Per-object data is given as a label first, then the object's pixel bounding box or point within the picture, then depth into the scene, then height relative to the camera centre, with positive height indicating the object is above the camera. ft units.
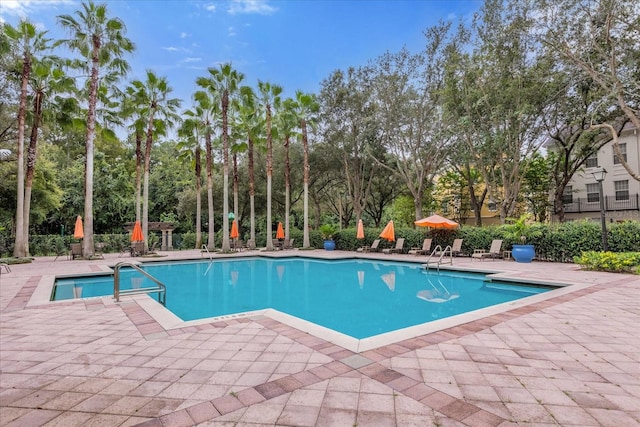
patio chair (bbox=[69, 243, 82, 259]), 53.26 -3.59
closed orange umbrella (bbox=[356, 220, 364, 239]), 63.67 -1.97
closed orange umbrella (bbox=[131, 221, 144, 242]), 55.16 -1.40
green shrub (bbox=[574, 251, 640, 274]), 32.63 -4.25
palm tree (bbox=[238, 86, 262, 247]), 68.23 +19.59
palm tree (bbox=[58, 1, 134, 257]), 50.01 +26.25
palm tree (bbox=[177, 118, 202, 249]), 69.67 +16.92
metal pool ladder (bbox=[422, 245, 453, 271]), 40.28 -5.40
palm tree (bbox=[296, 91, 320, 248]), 68.39 +21.09
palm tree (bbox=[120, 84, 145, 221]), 59.77 +18.96
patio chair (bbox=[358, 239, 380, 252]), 63.16 -4.87
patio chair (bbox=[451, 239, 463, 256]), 50.78 -3.88
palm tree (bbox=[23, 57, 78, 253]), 49.24 +18.98
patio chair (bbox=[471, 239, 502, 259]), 46.34 -4.38
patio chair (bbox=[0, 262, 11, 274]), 38.50 -4.62
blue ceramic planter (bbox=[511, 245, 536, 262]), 42.88 -4.24
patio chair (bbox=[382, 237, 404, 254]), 58.85 -4.80
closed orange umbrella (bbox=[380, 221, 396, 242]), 55.06 -1.95
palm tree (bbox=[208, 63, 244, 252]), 63.77 +24.05
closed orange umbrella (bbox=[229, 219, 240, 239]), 69.67 -1.52
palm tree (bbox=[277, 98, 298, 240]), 68.95 +19.31
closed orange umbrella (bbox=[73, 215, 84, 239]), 52.48 -0.57
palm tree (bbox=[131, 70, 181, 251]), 60.34 +21.21
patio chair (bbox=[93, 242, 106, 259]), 54.75 -3.86
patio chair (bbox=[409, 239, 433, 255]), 54.65 -4.64
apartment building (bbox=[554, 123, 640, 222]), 74.59 +6.27
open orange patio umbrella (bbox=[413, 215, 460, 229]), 51.31 -0.46
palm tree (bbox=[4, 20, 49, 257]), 46.69 +21.31
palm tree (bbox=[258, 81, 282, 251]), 68.28 +22.95
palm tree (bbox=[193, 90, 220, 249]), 64.49 +21.24
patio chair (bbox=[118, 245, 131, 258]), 66.50 -4.72
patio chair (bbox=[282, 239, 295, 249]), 73.15 -4.48
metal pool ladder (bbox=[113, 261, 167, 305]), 21.62 -4.16
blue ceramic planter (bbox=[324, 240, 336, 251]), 70.85 -4.68
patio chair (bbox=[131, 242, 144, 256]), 58.80 -3.95
